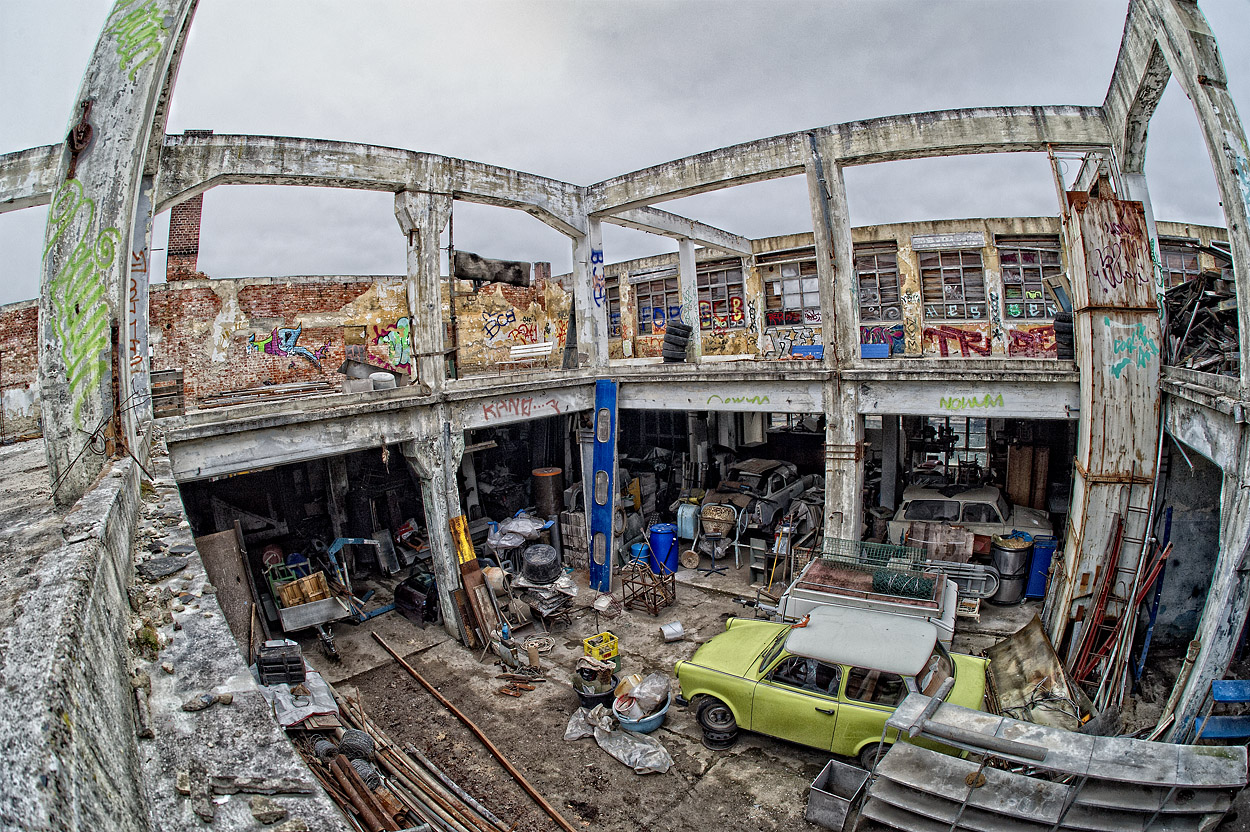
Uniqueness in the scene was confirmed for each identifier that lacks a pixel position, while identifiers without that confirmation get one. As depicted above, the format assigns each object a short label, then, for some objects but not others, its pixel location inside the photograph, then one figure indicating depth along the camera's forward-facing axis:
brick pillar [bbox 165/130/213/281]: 14.79
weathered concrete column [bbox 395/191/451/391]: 9.75
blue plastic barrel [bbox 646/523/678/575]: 12.21
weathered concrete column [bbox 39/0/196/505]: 4.64
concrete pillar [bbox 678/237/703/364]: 14.30
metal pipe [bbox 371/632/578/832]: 6.07
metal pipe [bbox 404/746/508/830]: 5.91
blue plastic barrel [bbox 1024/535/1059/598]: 10.25
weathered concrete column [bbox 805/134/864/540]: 9.75
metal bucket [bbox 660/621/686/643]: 9.67
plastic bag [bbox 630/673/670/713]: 7.52
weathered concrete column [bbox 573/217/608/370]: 12.37
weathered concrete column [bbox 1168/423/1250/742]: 5.26
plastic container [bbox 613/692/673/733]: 7.34
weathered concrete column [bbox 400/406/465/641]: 9.95
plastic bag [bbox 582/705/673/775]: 6.77
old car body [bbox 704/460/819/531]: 12.59
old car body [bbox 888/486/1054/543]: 10.82
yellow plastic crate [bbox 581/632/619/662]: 8.45
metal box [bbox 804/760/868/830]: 5.77
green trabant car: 6.25
